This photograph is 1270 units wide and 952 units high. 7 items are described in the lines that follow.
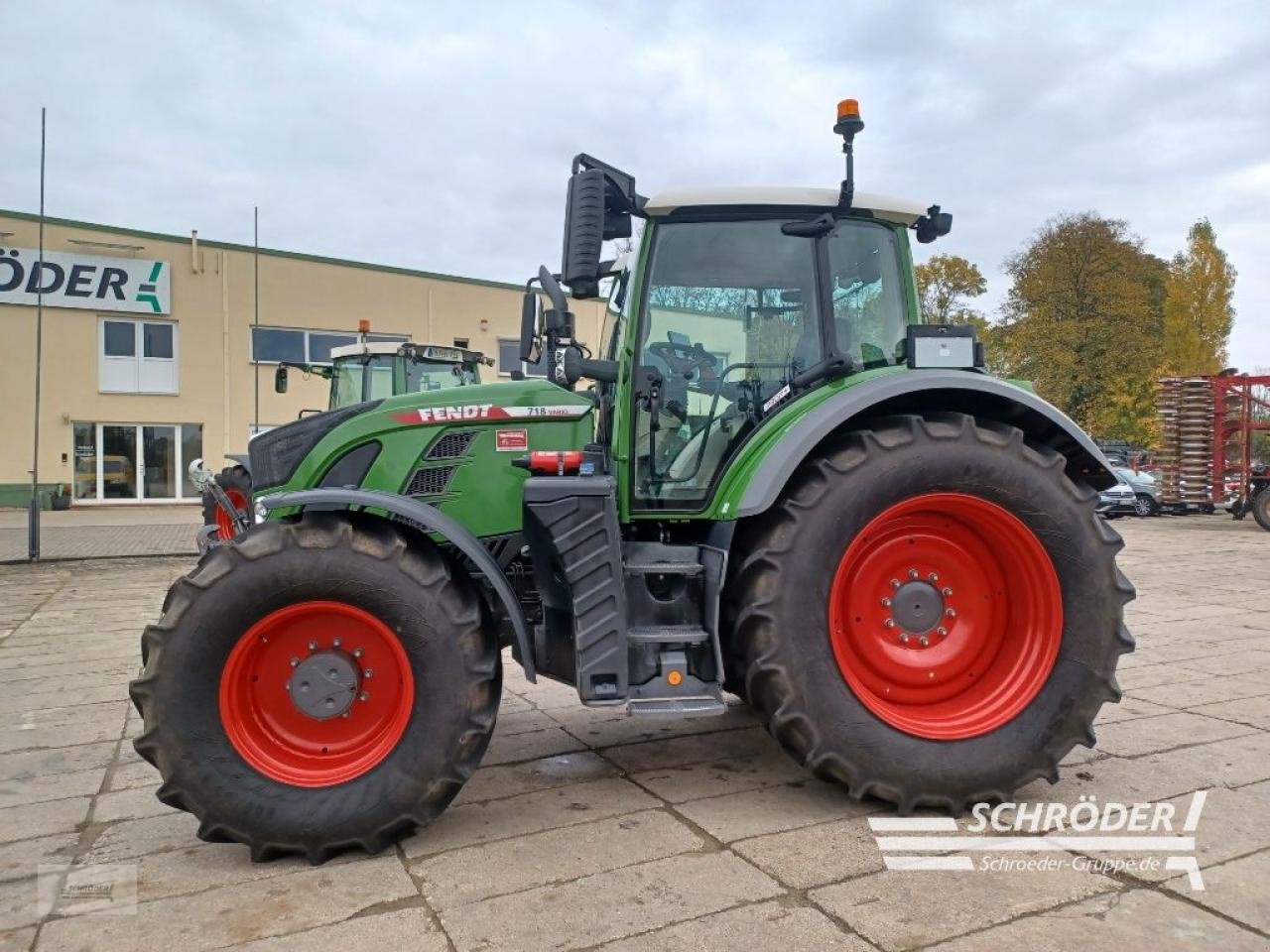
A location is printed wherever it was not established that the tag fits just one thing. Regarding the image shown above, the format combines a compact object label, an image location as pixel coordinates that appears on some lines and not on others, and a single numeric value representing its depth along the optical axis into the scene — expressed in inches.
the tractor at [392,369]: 438.9
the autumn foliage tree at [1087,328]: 1144.2
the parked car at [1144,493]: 789.2
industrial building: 801.6
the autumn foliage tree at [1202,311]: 1334.9
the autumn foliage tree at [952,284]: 1397.6
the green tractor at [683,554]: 122.4
